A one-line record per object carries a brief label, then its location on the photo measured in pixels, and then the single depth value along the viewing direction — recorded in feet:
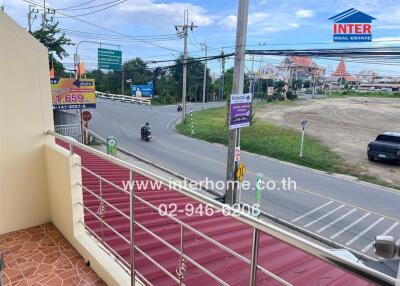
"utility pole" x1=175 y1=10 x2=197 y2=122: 88.17
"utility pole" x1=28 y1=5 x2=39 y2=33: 71.51
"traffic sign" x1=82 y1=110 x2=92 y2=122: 52.85
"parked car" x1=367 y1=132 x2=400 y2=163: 52.18
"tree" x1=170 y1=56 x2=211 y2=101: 181.70
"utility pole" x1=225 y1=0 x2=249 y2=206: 30.12
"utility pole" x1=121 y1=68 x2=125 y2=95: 164.66
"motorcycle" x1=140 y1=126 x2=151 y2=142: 70.23
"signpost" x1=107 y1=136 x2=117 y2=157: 43.65
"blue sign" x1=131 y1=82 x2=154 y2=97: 151.94
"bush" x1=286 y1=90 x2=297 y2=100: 191.31
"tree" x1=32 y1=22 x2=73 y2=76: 67.05
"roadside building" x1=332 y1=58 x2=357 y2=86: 281.87
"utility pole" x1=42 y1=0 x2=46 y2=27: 71.49
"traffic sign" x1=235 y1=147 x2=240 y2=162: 33.24
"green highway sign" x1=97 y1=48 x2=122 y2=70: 67.97
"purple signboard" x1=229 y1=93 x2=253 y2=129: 30.68
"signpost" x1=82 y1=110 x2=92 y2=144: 52.85
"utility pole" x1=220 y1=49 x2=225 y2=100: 157.89
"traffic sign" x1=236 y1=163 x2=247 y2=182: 33.63
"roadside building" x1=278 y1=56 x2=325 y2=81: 185.34
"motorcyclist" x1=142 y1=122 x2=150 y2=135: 70.20
